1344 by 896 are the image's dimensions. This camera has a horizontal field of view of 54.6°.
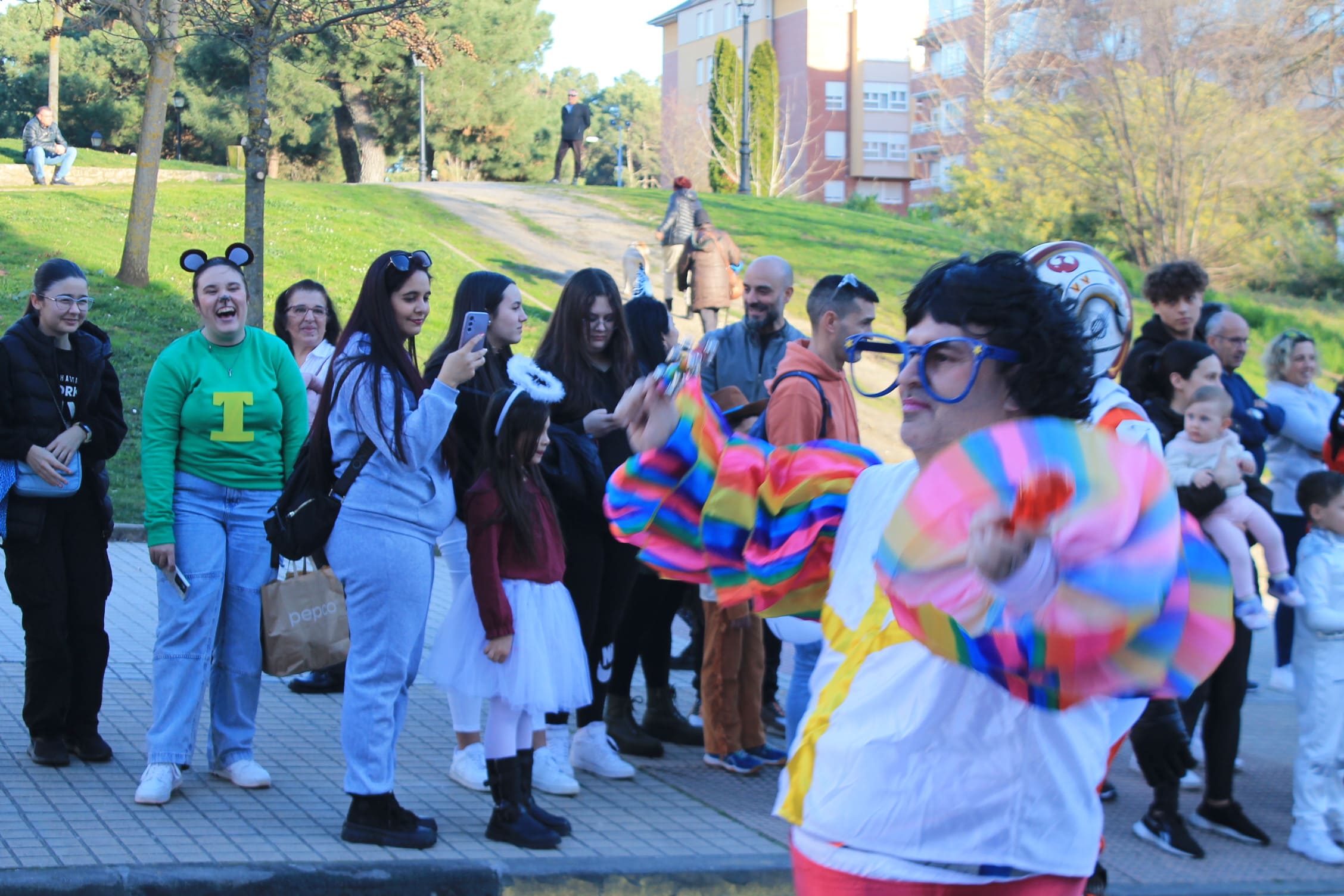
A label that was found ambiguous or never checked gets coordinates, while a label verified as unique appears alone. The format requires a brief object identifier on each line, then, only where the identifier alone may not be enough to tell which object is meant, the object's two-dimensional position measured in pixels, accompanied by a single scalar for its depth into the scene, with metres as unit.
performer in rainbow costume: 1.58
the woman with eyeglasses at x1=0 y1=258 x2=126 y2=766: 5.25
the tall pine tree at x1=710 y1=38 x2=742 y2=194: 49.12
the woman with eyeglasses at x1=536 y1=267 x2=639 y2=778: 5.61
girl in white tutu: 4.84
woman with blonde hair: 7.61
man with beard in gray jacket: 6.73
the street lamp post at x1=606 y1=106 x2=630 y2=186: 60.03
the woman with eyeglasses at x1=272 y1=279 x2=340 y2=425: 7.05
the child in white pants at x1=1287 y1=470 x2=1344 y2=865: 5.71
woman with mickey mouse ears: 5.02
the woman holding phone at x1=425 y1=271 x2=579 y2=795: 5.18
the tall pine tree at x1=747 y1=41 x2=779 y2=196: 51.16
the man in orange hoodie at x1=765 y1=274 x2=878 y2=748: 5.25
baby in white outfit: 5.64
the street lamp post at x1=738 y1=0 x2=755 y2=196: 34.12
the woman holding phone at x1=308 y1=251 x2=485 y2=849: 4.48
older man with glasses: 6.96
